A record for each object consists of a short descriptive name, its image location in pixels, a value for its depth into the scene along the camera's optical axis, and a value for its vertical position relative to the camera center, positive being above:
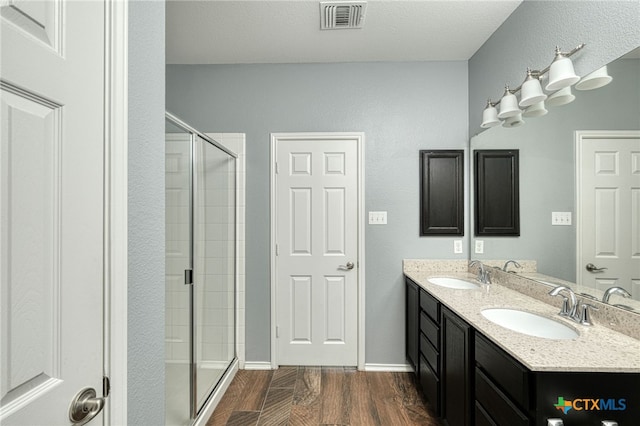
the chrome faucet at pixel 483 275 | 2.33 -0.49
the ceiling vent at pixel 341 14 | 2.02 +1.40
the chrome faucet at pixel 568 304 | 1.48 -0.46
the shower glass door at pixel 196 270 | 1.65 -0.37
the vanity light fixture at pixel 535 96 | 1.57 +0.71
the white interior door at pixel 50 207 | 0.55 +0.01
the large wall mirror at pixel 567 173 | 1.33 +0.22
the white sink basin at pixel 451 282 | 2.43 -0.57
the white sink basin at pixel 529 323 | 1.47 -0.58
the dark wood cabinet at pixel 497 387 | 1.04 -0.69
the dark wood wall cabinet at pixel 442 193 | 2.72 +0.18
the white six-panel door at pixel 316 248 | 2.75 -0.32
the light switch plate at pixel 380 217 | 2.76 -0.04
